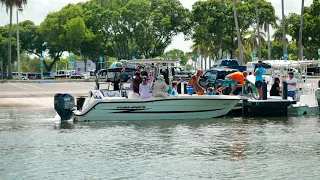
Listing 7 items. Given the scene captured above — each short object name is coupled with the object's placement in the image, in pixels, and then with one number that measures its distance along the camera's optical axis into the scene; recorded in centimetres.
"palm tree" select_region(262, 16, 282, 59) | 9204
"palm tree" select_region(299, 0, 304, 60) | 7738
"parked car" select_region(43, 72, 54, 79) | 11192
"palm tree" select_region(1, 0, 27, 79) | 8856
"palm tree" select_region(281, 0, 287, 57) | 7476
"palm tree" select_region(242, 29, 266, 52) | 10518
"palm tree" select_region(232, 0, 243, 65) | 7502
